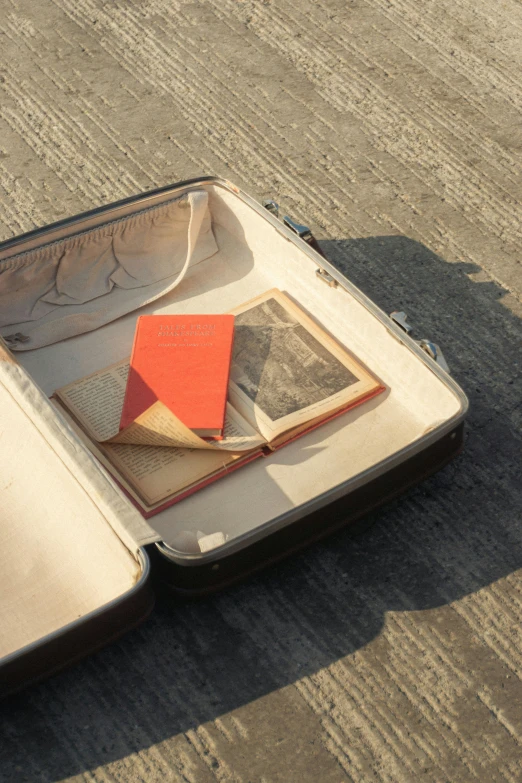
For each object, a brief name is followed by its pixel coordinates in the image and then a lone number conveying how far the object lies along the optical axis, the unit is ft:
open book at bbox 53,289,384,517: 8.10
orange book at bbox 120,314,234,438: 8.26
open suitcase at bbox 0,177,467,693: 7.68
